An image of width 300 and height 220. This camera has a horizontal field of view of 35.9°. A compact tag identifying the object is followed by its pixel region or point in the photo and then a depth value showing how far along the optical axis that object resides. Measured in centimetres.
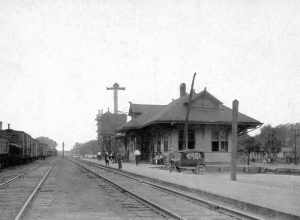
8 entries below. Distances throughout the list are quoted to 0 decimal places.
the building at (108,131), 6734
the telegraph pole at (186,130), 3121
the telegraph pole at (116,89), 5133
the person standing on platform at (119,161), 3348
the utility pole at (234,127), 1788
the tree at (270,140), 8300
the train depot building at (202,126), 3719
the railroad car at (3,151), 3338
